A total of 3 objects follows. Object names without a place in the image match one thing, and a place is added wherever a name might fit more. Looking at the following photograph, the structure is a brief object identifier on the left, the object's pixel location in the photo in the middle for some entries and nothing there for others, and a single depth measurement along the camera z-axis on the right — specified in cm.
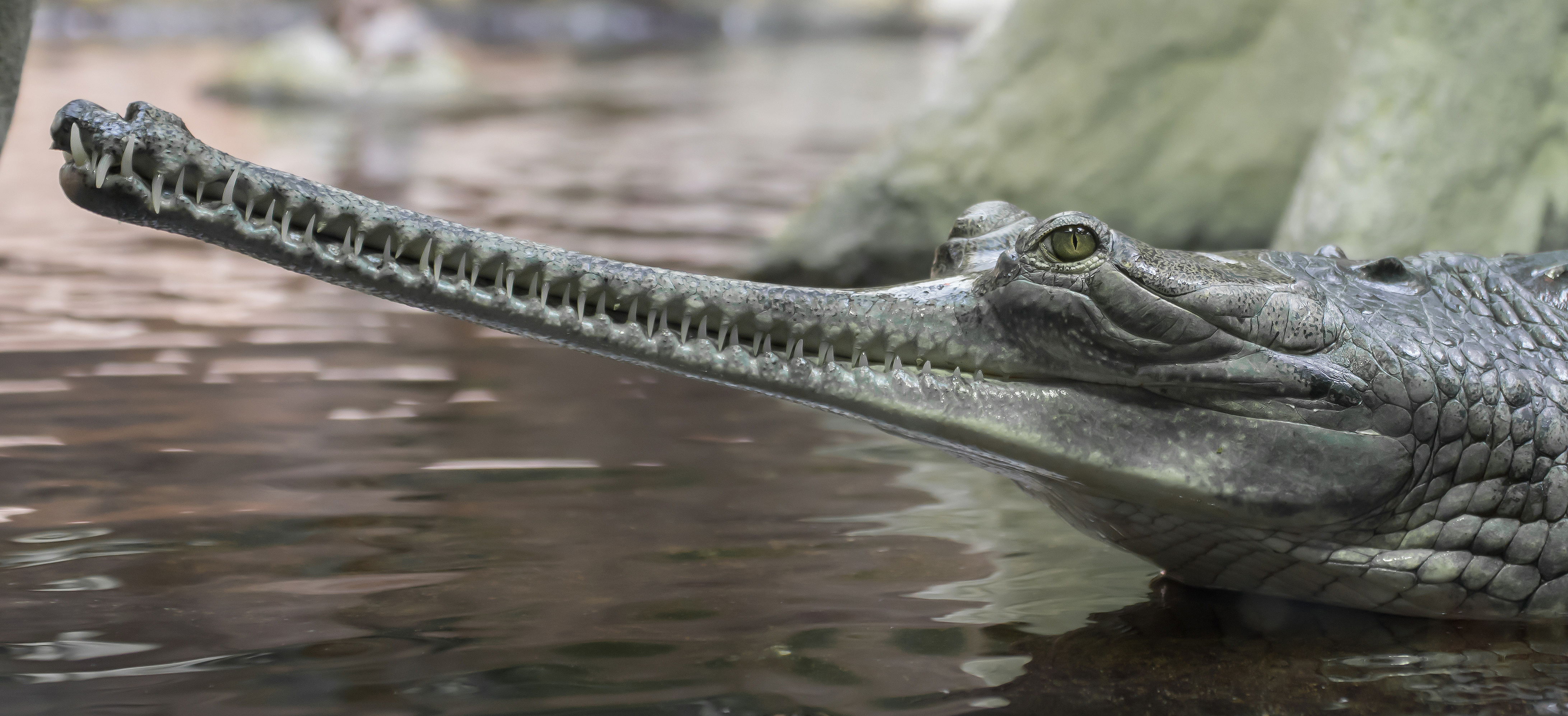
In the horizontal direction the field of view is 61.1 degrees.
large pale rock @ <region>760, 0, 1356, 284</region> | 563
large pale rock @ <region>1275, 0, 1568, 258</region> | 413
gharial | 203
